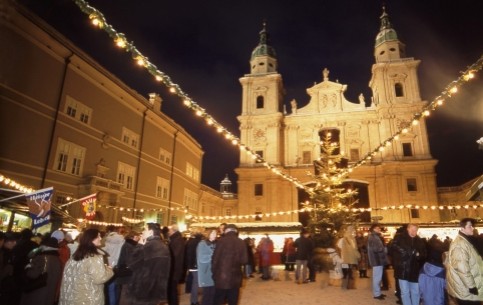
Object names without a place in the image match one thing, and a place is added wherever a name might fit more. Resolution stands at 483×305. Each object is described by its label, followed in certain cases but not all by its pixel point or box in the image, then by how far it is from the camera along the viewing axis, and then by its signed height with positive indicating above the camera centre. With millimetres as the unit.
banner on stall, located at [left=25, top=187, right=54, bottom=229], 8867 +704
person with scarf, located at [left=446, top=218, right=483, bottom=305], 4695 -424
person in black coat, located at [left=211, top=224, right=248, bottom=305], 6066 -551
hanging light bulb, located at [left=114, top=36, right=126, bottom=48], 7344 +4423
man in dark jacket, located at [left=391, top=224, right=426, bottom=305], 6426 -411
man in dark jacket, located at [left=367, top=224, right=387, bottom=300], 8492 -492
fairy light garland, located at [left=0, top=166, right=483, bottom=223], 13398 +1766
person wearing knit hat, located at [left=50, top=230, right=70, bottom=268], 6984 -394
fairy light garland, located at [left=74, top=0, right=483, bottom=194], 6814 +4340
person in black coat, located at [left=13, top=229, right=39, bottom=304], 5245 -461
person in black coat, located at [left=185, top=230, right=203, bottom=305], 8755 -528
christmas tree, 14922 +1605
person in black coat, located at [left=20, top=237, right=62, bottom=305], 4777 -572
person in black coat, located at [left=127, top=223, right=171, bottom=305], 4703 -557
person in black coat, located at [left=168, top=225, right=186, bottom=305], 6758 -587
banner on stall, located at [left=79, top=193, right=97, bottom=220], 15648 +1426
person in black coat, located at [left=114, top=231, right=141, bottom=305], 6603 -351
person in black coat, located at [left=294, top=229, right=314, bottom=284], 11516 -674
